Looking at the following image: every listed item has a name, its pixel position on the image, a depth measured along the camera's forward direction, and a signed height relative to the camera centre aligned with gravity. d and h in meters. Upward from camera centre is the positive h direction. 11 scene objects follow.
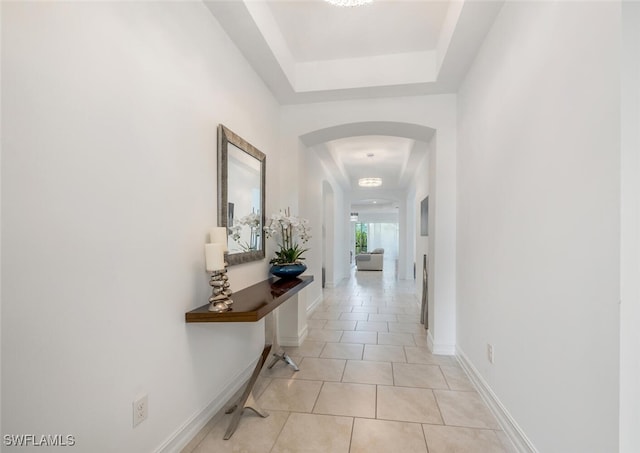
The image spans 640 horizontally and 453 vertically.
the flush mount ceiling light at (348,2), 2.08 +1.45
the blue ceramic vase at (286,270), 2.94 -0.38
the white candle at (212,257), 1.83 -0.17
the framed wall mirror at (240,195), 2.26 +0.25
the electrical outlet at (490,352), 2.28 -0.86
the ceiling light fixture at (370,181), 8.05 +1.19
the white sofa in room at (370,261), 11.38 -1.13
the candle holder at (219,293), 1.88 -0.39
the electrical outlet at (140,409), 1.49 -0.85
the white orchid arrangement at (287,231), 2.94 -0.03
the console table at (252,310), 1.82 -0.48
